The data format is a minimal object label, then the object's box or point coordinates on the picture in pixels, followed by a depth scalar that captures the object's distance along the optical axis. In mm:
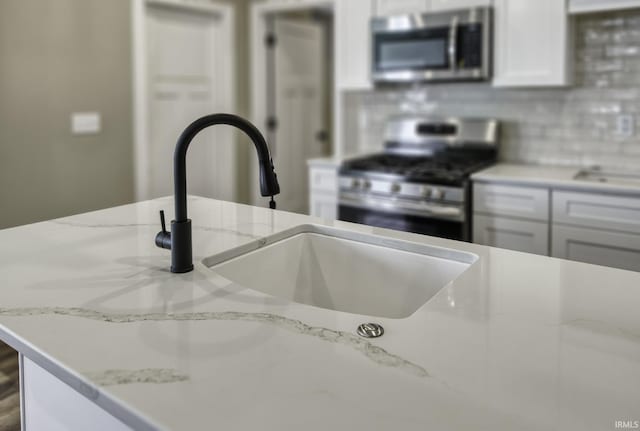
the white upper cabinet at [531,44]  2977
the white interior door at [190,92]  4129
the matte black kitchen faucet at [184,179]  1198
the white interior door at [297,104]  5047
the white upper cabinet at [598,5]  2748
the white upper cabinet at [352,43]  3639
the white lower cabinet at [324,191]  3590
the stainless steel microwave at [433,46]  3201
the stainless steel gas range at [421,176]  3086
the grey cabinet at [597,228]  2650
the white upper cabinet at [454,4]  3204
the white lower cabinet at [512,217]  2893
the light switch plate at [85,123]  3604
